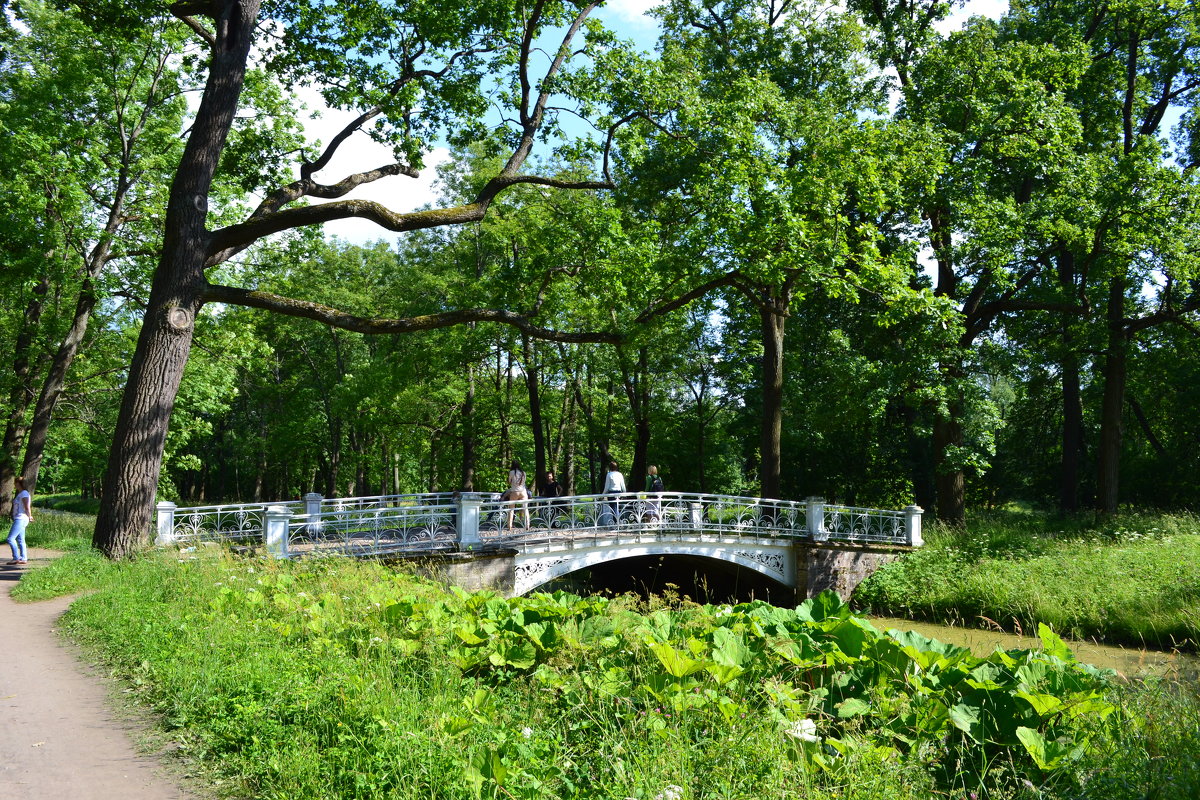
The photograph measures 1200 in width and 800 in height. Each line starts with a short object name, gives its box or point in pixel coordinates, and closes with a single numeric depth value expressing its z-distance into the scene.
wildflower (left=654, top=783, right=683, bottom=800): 3.27
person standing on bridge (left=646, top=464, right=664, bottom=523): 18.19
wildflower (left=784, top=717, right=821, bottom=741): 3.69
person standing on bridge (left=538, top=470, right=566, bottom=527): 17.42
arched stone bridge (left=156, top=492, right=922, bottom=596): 14.27
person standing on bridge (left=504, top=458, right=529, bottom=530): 17.61
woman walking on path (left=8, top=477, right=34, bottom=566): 12.40
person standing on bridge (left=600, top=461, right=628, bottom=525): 17.73
